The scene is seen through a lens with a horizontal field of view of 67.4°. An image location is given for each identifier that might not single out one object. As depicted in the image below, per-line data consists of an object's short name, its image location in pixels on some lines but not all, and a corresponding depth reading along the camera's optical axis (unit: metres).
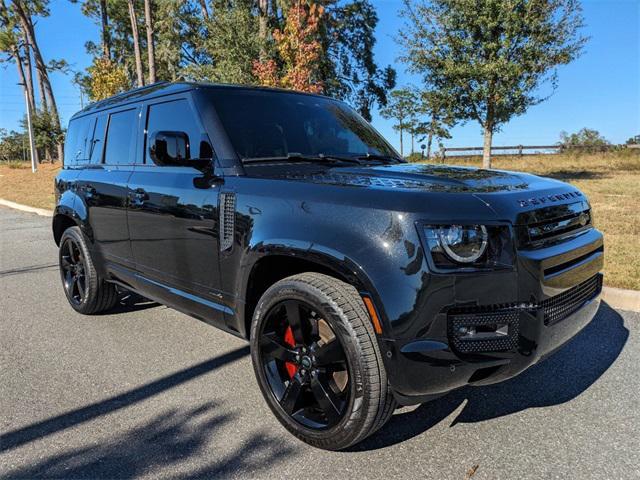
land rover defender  2.03
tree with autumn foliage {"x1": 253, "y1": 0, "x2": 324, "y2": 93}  14.29
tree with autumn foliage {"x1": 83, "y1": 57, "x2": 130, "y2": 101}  19.86
